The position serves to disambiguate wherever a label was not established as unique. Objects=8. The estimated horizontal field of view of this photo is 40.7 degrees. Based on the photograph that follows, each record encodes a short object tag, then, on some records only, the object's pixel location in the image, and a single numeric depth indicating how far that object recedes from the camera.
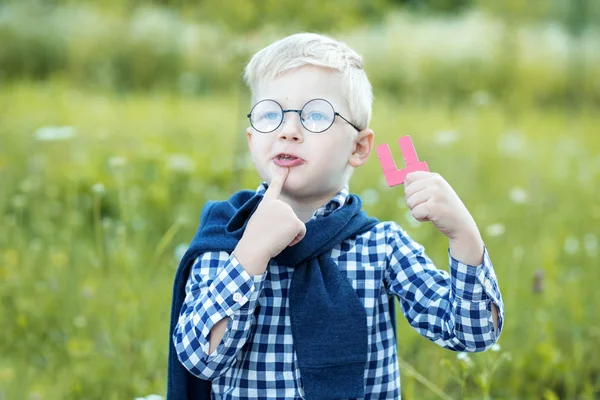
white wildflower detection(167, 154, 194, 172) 3.65
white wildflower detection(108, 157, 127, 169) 2.36
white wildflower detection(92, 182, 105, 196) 2.22
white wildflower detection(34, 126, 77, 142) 2.66
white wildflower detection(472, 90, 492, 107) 2.91
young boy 1.53
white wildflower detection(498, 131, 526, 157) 5.60
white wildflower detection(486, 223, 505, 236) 2.52
